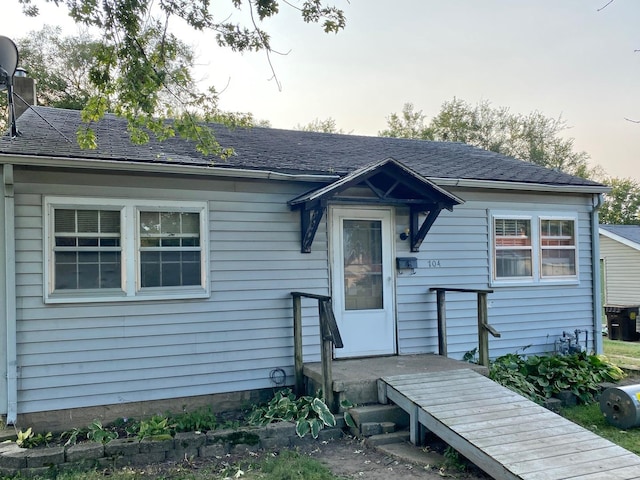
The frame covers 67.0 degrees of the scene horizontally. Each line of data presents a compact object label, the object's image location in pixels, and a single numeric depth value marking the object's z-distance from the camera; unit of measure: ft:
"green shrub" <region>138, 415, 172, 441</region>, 15.29
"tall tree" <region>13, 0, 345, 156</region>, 14.79
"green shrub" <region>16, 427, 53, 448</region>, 15.02
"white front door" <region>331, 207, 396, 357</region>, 21.22
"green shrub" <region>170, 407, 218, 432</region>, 16.38
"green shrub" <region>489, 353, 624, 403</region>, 20.31
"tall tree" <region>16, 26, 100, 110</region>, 64.23
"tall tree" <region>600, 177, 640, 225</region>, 119.32
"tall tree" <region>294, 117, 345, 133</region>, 108.68
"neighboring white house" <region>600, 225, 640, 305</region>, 61.57
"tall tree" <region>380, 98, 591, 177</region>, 104.27
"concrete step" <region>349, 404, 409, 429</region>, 16.62
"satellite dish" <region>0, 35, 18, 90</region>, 18.78
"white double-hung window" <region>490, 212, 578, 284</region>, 24.72
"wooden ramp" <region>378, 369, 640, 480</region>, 12.24
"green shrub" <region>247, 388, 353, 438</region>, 16.25
